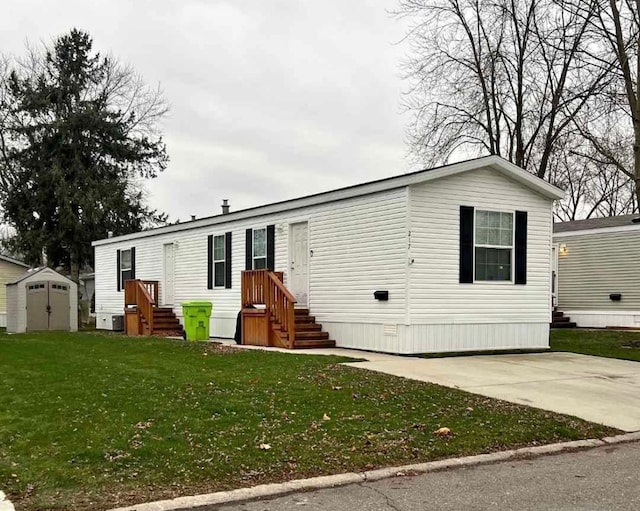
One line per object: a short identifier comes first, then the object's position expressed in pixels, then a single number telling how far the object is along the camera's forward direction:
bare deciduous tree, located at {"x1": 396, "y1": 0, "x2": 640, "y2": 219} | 21.31
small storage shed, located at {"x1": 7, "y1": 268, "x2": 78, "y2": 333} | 20.89
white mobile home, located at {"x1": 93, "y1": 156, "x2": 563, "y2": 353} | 11.88
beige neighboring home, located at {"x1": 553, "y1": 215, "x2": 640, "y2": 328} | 19.69
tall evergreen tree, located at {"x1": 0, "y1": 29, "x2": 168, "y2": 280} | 30.22
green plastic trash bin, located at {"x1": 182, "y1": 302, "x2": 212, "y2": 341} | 15.11
